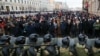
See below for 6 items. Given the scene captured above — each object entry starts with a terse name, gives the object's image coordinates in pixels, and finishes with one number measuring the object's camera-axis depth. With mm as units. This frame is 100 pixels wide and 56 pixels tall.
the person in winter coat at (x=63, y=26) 5461
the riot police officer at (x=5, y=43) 2345
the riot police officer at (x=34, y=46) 2278
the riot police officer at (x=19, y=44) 2345
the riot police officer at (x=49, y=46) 2274
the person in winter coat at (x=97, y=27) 5043
